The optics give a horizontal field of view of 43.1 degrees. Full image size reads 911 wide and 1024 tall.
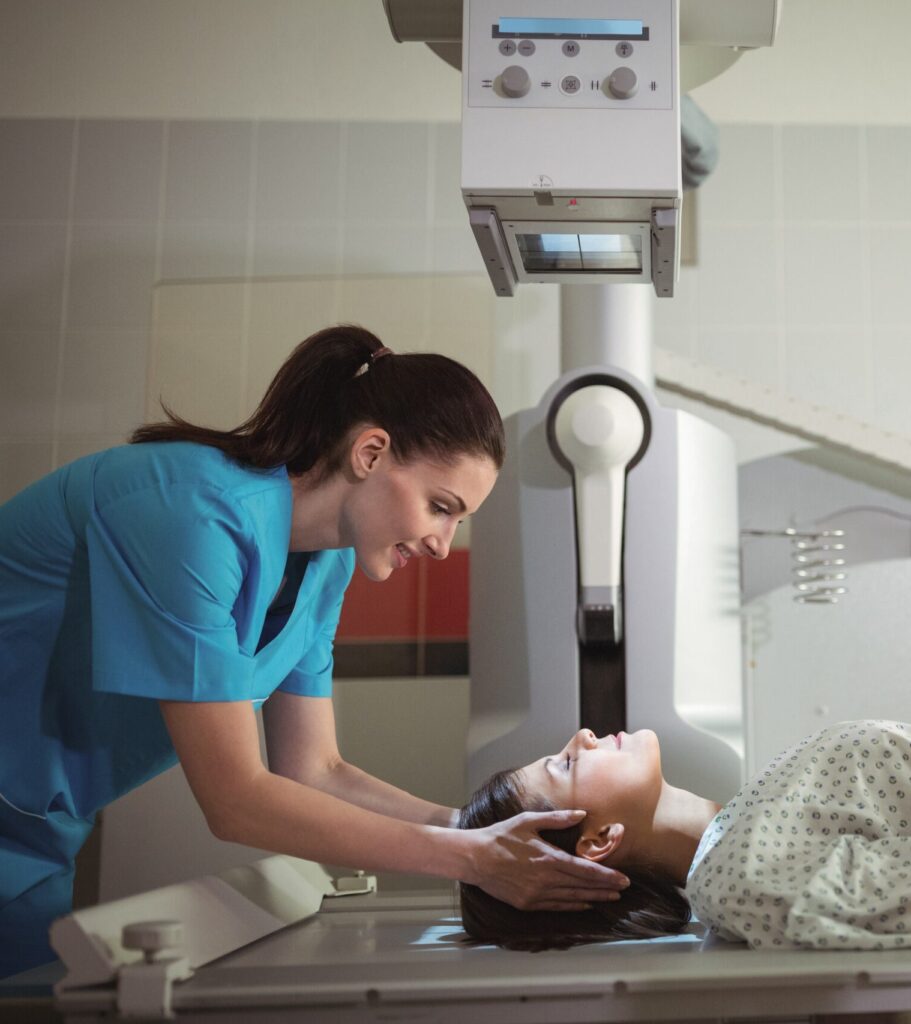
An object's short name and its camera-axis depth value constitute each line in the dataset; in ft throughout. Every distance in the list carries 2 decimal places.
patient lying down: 3.63
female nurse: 3.78
